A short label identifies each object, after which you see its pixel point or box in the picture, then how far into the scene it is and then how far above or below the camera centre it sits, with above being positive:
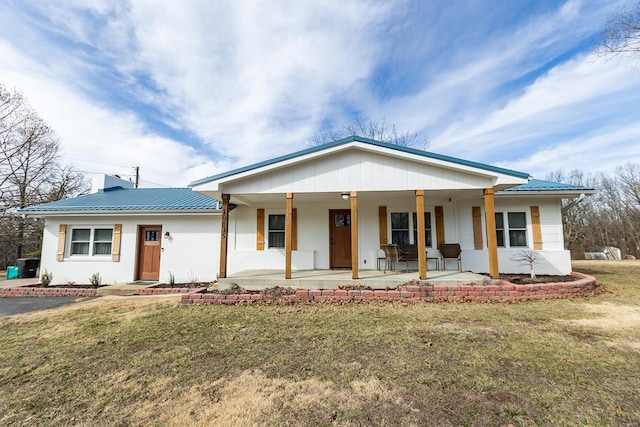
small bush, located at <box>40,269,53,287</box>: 9.27 -1.05
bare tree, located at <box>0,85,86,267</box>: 17.30 +4.76
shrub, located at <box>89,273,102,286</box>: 9.38 -1.09
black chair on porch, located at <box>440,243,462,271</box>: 8.88 -0.22
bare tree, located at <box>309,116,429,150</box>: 22.33 +8.47
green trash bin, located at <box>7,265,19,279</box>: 11.60 -1.06
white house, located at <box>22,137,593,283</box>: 9.22 +0.45
